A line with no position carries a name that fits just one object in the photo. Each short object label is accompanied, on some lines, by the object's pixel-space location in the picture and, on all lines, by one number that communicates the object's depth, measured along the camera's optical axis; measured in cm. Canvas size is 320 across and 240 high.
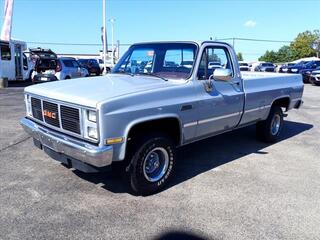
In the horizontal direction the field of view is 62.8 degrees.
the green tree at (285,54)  5982
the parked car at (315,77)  1733
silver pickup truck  301
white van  1587
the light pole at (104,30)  2135
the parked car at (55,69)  1365
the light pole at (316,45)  5683
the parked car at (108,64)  2621
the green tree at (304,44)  5617
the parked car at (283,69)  2467
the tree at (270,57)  6590
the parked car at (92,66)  2328
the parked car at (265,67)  2916
